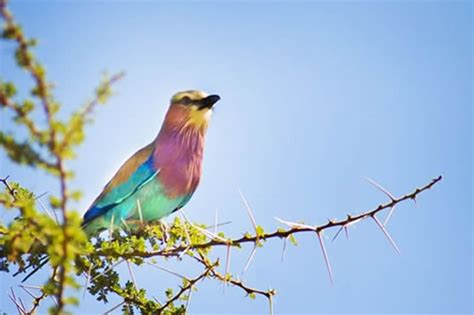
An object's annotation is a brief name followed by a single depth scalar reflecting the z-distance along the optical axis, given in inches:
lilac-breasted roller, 353.4
